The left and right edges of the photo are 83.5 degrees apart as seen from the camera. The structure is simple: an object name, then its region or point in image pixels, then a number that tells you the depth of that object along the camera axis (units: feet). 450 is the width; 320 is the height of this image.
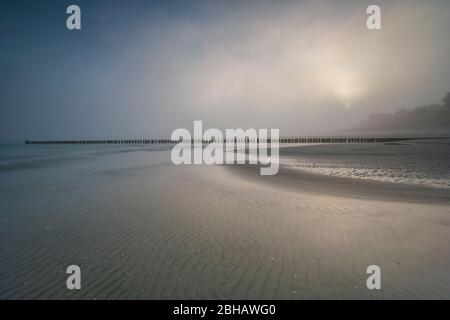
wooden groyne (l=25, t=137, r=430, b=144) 218.38
